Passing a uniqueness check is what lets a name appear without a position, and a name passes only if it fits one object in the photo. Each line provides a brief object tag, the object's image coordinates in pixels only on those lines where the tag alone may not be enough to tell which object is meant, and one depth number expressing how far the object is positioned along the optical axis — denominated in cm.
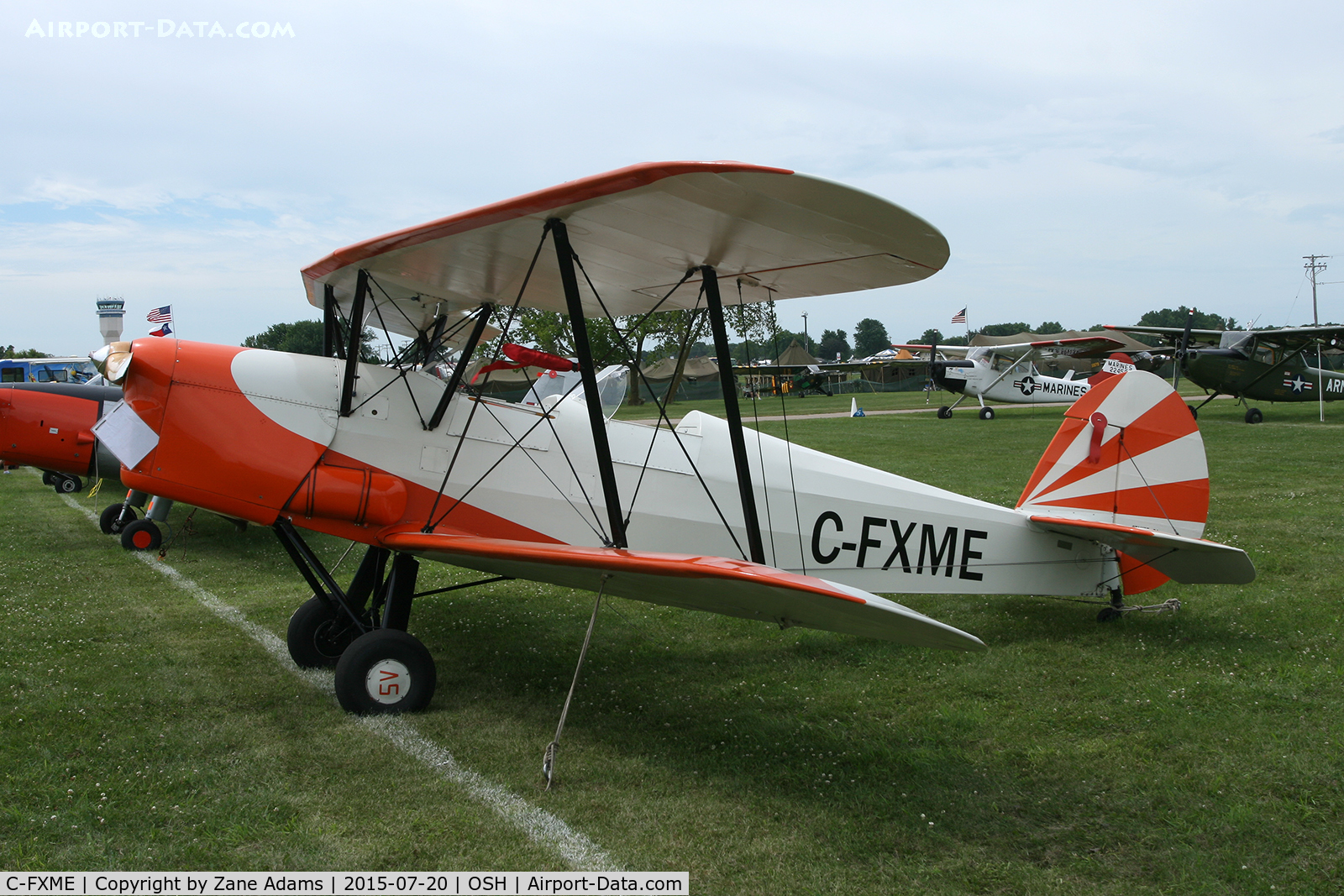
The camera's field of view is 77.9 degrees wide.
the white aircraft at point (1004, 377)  2716
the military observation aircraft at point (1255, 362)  2242
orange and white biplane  381
